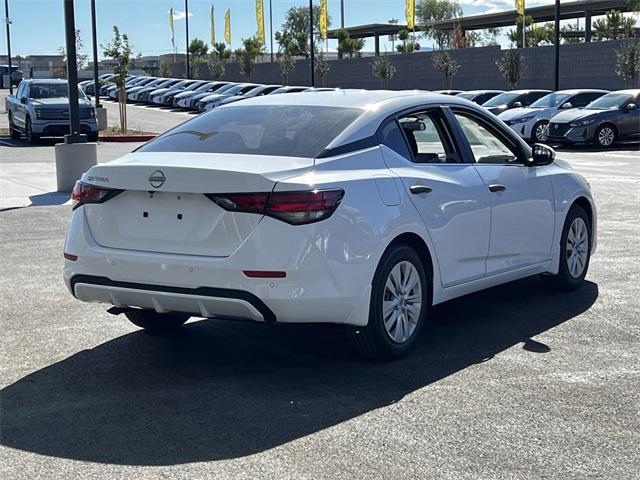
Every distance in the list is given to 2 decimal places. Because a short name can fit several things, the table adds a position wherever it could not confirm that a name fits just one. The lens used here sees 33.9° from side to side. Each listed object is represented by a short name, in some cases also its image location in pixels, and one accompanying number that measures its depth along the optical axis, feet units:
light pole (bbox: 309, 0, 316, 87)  177.06
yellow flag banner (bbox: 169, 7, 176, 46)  326.85
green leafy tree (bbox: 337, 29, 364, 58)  265.13
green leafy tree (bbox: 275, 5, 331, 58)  497.46
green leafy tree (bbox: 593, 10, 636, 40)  194.08
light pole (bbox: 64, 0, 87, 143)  51.93
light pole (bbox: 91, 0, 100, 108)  123.03
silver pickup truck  89.45
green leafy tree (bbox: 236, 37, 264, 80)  272.92
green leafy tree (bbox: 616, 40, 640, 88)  142.10
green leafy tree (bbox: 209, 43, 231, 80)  286.66
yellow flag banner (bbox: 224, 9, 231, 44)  308.60
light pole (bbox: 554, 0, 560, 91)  130.56
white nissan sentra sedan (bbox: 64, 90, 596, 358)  18.69
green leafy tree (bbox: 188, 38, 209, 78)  358.17
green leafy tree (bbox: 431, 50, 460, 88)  201.05
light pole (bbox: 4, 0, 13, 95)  211.86
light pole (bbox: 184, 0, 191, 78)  268.00
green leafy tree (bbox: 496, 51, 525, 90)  177.37
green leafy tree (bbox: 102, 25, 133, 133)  105.70
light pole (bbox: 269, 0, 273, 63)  392.92
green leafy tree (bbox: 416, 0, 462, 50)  518.78
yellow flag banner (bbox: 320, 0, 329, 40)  224.94
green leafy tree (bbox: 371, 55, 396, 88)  219.61
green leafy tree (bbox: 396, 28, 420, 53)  263.27
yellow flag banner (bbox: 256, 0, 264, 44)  262.26
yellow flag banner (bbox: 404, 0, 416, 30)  211.20
